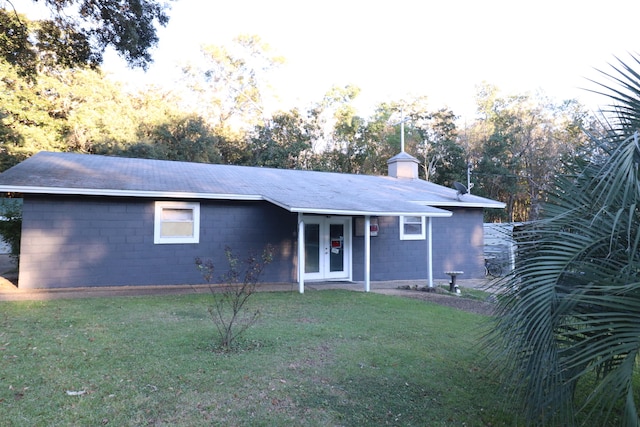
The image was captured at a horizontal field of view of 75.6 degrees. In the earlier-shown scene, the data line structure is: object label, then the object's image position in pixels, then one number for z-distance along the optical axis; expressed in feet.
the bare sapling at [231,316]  17.50
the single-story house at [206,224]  31.19
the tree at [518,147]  86.58
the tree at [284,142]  88.38
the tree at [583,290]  7.51
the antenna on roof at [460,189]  46.54
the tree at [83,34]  27.55
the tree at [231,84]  105.29
